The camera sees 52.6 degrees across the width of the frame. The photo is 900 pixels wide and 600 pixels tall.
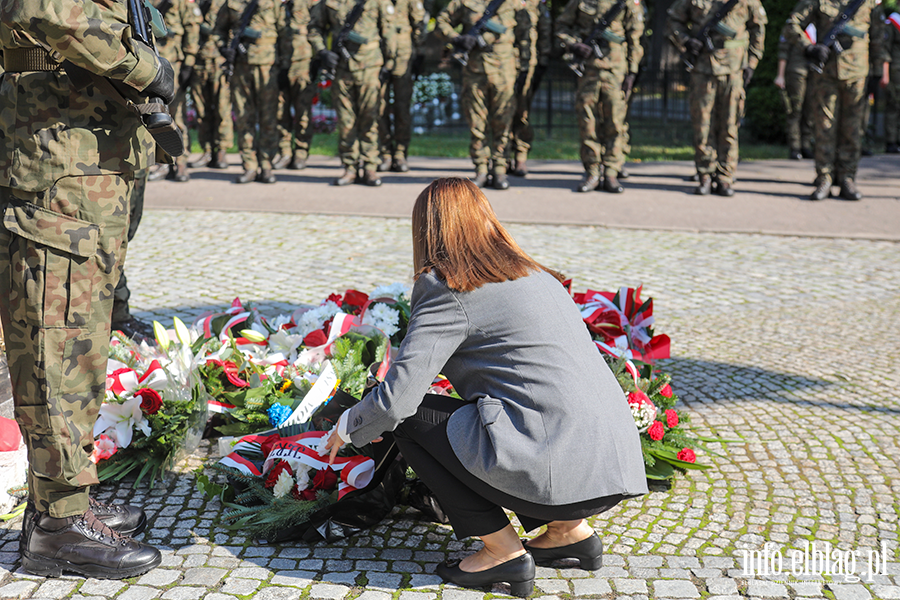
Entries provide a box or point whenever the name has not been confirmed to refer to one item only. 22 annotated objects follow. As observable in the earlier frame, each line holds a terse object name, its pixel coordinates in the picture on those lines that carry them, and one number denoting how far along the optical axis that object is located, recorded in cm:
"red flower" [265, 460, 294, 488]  356
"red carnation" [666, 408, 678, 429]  403
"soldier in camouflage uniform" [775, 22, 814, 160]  1280
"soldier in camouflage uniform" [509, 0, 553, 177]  1109
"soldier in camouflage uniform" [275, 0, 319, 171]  1179
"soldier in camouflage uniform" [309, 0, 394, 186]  1098
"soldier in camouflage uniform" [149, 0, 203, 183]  1090
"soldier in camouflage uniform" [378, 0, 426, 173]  1186
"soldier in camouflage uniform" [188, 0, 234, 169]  1218
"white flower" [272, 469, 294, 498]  350
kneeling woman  286
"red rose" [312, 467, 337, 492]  353
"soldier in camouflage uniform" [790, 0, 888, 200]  983
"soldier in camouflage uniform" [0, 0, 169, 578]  290
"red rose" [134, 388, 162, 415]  394
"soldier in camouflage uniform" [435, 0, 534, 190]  1063
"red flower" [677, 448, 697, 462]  395
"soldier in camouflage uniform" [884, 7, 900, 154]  1423
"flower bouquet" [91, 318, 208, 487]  390
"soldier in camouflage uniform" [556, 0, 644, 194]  1049
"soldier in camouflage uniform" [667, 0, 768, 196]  1016
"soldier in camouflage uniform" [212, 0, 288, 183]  1114
